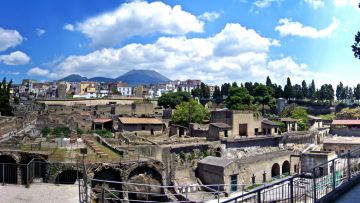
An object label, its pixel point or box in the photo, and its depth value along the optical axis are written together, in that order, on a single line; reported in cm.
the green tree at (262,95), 8719
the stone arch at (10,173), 1997
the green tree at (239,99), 7282
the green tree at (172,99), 8812
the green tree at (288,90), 9394
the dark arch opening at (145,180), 2625
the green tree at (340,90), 10769
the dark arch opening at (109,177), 2444
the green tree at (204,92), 11338
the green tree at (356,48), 1348
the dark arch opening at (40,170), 2169
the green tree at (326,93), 9819
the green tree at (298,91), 9888
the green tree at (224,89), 10871
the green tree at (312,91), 10096
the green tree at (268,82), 9938
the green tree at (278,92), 9538
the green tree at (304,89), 10248
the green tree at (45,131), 4191
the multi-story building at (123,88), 16675
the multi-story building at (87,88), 14534
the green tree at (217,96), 10703
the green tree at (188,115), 5653
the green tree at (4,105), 5506
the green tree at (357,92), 9582
